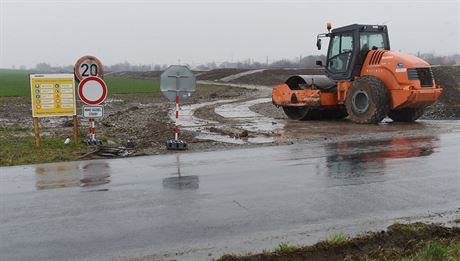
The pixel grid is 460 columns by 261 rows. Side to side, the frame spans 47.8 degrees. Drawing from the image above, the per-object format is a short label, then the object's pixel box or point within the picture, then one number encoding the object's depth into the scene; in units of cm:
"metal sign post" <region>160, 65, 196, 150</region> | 1273
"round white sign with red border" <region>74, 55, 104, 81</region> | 1326
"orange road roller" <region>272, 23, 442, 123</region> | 1695
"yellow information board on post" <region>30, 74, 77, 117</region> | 1255
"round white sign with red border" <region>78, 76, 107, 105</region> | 1279
